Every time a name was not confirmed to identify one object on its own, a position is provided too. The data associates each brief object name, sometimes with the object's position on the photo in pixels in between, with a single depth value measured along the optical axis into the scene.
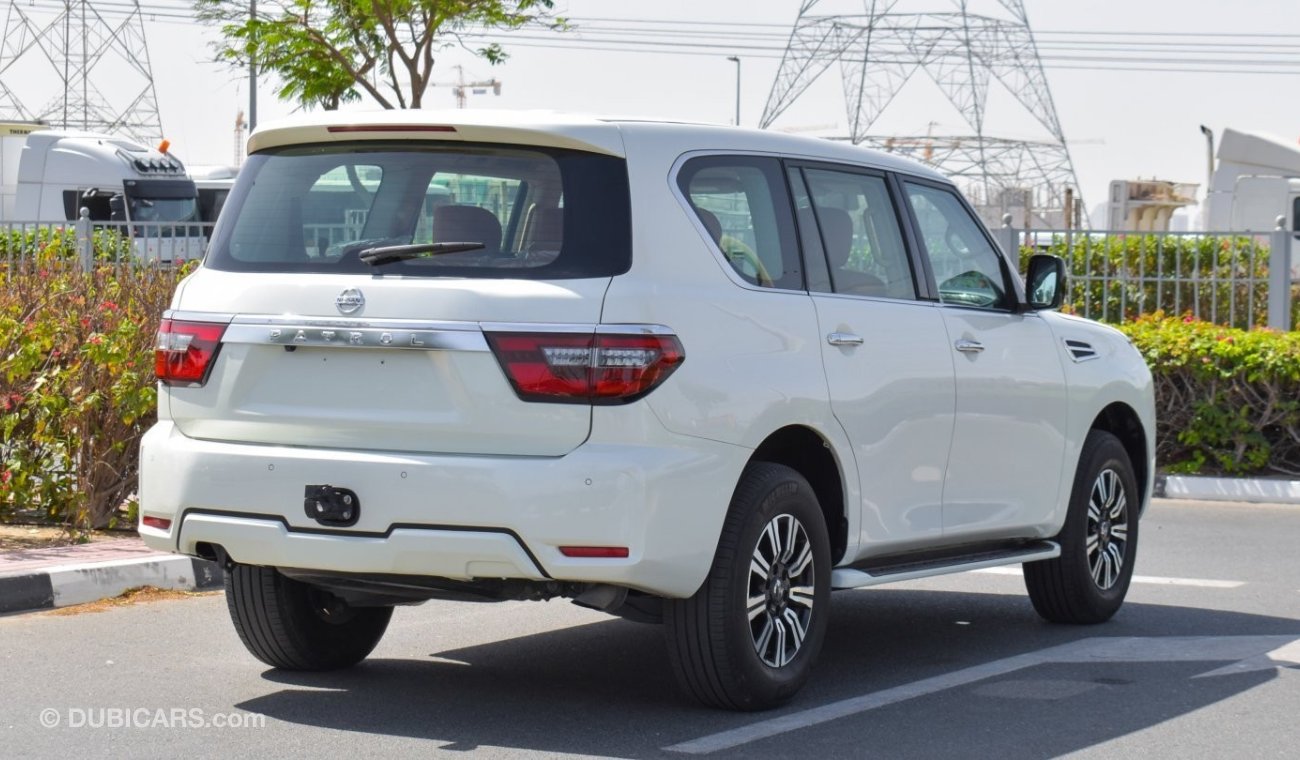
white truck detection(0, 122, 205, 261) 28.25
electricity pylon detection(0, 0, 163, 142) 55.47
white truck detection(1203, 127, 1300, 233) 26.36
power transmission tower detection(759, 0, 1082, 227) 60.28
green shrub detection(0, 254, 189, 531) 9.41
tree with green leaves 24.62
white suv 5.50
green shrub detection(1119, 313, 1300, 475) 13.21
